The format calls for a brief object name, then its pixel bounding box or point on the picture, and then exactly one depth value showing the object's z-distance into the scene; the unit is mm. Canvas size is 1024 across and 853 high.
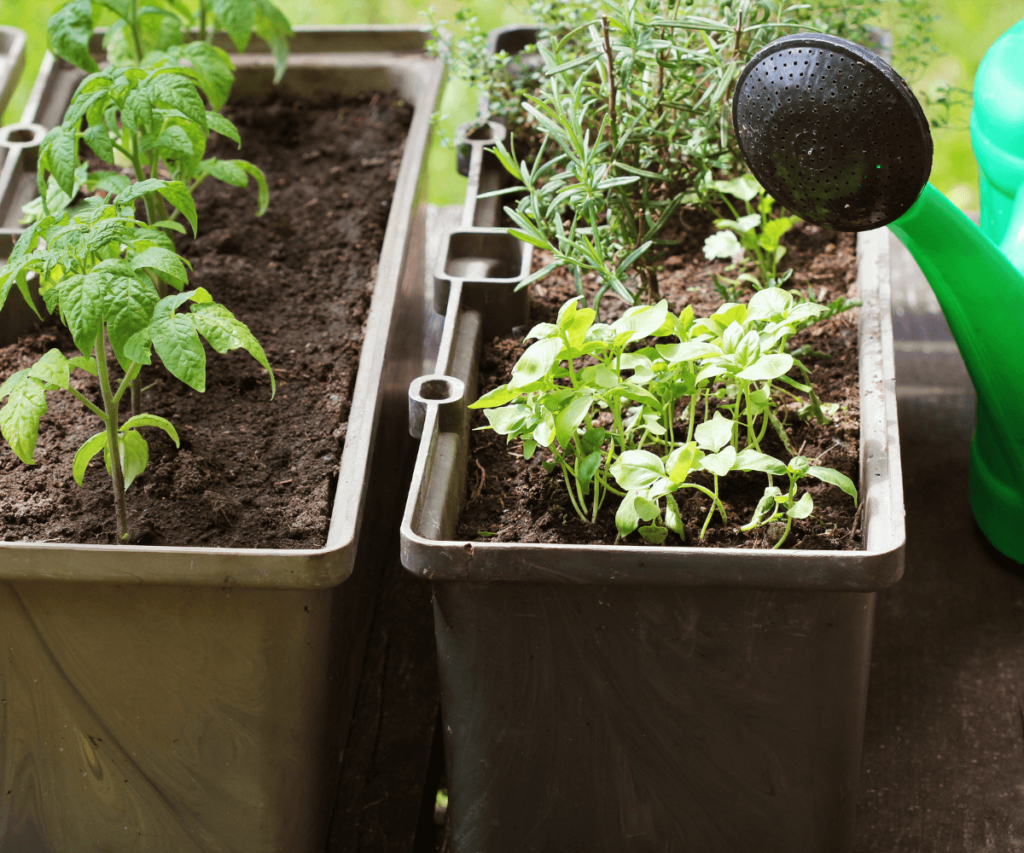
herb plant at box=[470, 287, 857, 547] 865
